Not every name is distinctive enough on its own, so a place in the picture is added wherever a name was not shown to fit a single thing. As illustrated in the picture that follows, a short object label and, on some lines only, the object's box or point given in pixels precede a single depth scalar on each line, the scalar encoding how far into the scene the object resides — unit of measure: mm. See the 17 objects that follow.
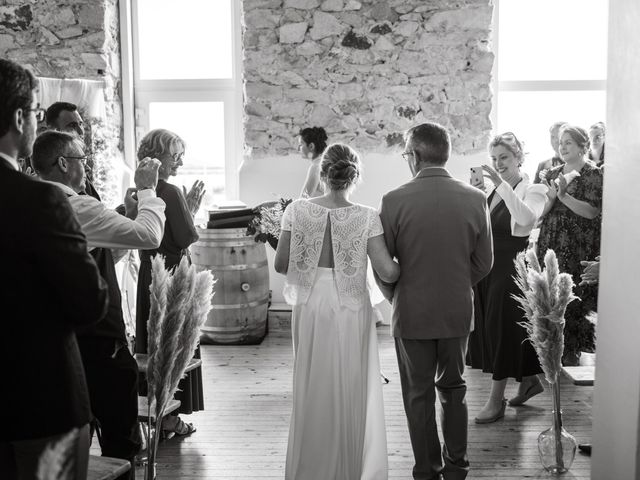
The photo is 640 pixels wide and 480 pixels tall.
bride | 3018
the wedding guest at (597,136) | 5230
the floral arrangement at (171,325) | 2611
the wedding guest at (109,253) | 2342
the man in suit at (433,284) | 2924
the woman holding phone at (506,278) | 3986
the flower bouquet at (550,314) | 3174
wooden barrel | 5652
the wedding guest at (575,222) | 4227
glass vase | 3307
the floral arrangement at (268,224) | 5295
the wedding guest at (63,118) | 3609
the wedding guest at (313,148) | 5973
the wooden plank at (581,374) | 2904
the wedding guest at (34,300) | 1532
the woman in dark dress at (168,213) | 3562
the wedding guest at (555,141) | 5508
